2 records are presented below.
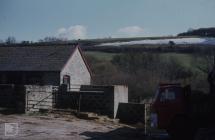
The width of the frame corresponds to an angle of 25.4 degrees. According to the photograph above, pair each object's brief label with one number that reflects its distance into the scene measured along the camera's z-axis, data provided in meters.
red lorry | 18.34
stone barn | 40.97
